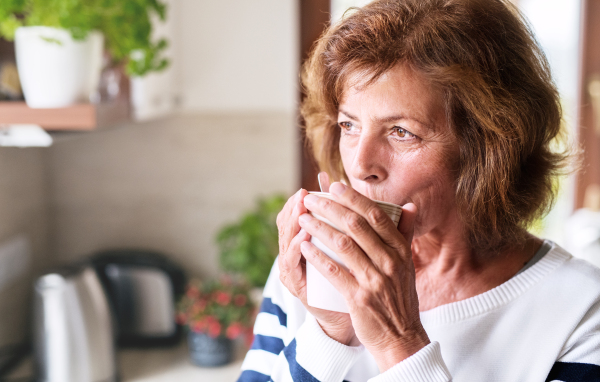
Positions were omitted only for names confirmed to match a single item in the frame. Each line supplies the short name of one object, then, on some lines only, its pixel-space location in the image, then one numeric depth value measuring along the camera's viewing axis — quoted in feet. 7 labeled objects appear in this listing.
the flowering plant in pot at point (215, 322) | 5.69
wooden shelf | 4.18
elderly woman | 2.48
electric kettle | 5.00
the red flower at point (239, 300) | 5.86
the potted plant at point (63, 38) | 4.14
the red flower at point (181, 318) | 5.83
